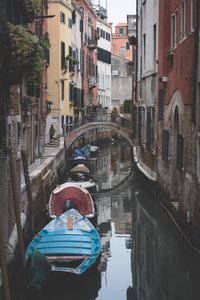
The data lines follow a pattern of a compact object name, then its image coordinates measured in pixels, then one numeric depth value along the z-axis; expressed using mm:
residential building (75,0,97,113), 41491
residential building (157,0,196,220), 13570
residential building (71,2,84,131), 35312
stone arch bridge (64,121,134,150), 30547
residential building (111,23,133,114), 56281
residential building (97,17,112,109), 49938
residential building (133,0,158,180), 20891
